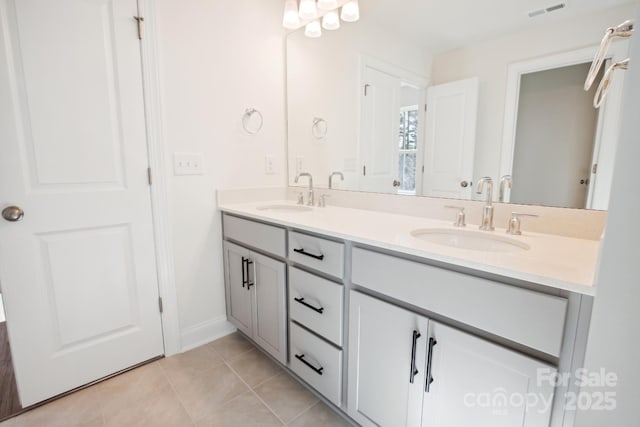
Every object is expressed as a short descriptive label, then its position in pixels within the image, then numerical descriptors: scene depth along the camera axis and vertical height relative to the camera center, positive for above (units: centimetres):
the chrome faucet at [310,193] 200 -13
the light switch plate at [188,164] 169 +5
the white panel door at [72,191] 127 -9
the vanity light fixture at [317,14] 176 +98
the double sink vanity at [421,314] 73 -44
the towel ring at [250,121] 195 +33
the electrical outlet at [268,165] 209 +5
